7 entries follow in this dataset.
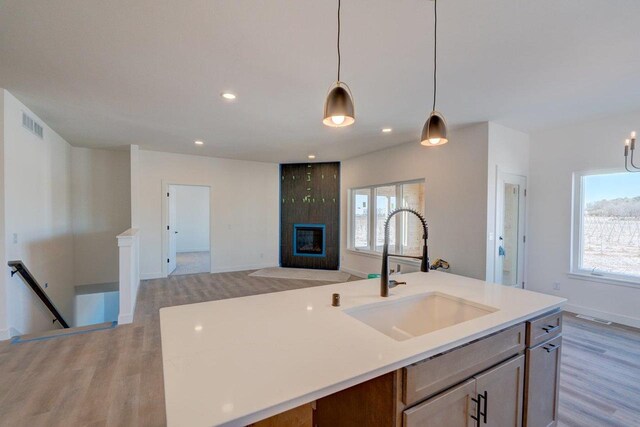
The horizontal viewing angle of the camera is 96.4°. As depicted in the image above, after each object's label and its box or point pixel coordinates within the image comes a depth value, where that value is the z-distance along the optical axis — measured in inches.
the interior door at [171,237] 244.8
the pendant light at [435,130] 72.9
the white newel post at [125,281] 143.3
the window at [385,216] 205.2
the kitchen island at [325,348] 32.1
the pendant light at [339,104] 58.7
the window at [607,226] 142.6
